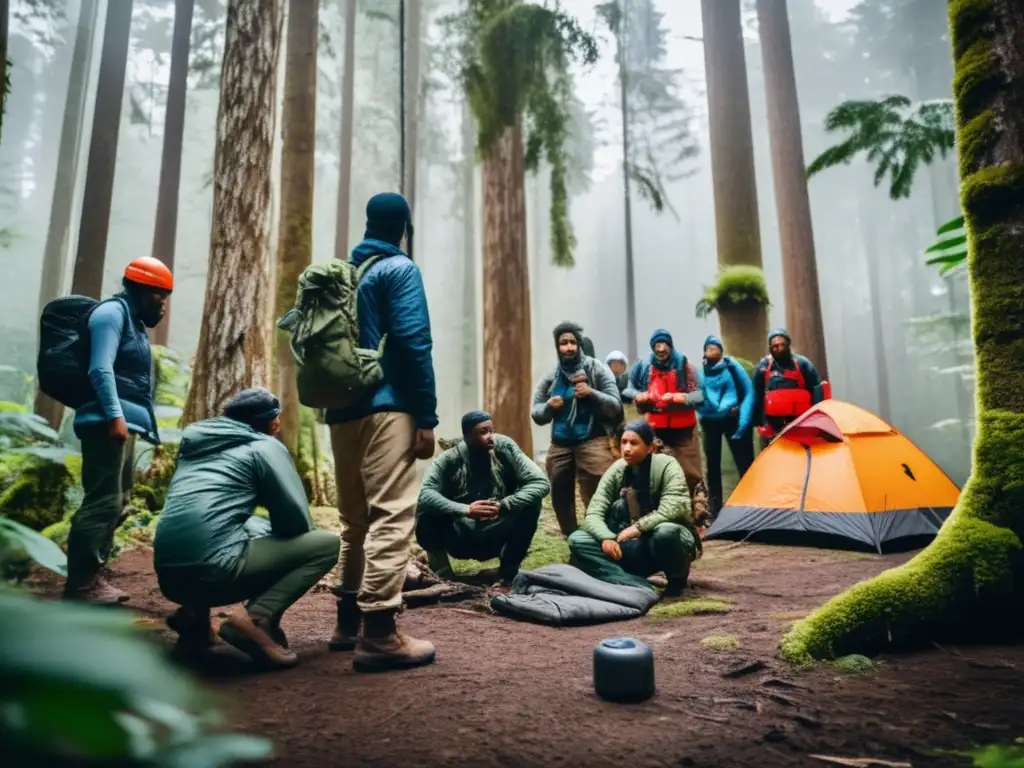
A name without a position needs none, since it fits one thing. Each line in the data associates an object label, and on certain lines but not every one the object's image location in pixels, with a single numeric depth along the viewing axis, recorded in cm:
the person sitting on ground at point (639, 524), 479
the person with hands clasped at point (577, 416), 613
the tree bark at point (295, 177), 809
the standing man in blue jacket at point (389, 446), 320
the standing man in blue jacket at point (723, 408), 755
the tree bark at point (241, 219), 676
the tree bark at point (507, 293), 920
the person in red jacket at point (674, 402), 707
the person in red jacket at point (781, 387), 758
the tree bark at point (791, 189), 1148
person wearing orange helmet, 388
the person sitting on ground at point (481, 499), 518
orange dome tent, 650
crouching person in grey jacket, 311
